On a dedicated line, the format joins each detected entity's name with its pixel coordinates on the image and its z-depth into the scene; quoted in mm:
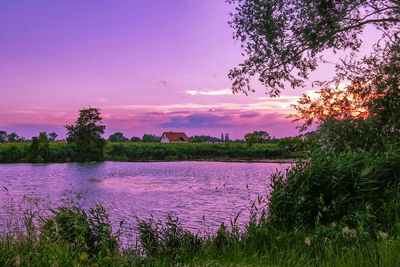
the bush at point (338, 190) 7996
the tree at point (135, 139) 89525
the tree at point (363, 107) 11445
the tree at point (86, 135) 43531
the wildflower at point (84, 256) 4949
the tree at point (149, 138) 102725
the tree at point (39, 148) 42656
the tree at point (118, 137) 86300
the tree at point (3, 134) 63828
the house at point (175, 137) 97162
